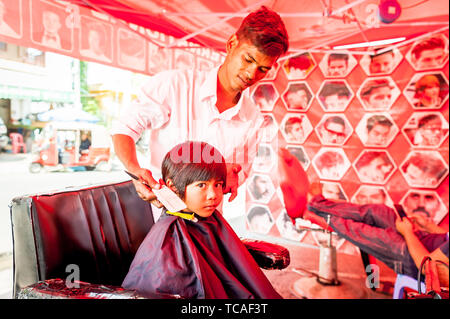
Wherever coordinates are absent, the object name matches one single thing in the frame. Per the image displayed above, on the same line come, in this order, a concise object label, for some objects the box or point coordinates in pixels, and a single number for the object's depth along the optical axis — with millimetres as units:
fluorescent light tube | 1397
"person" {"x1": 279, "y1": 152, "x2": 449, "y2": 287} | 1511
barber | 607
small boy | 685
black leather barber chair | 729
